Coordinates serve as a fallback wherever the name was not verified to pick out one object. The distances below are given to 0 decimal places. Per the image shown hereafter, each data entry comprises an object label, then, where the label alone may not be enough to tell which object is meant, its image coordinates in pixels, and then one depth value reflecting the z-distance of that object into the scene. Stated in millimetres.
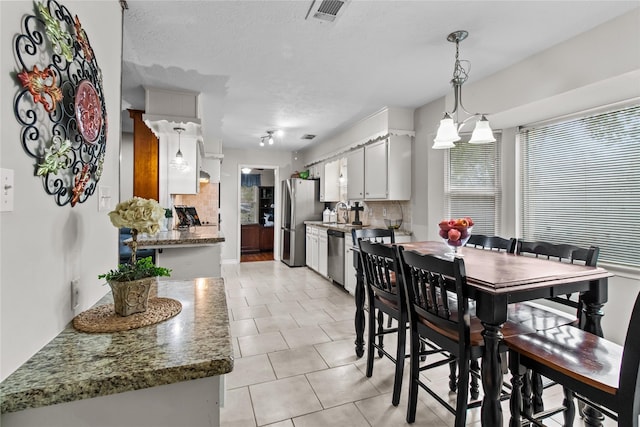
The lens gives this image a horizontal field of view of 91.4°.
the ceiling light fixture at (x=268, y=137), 5344
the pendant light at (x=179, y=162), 3523
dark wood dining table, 1472
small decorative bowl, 4269
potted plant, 1147
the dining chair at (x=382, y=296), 1995
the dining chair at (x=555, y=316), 1799
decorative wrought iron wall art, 851
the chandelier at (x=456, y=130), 2273
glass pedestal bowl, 2221
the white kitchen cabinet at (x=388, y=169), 3988
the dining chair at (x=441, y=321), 1547
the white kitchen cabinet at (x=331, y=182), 5976
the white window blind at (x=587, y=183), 2436
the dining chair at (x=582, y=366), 1090
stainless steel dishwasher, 4637
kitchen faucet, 5797
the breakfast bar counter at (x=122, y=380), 758
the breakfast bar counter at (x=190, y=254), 2852
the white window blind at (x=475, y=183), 3469
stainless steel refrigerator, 6340
